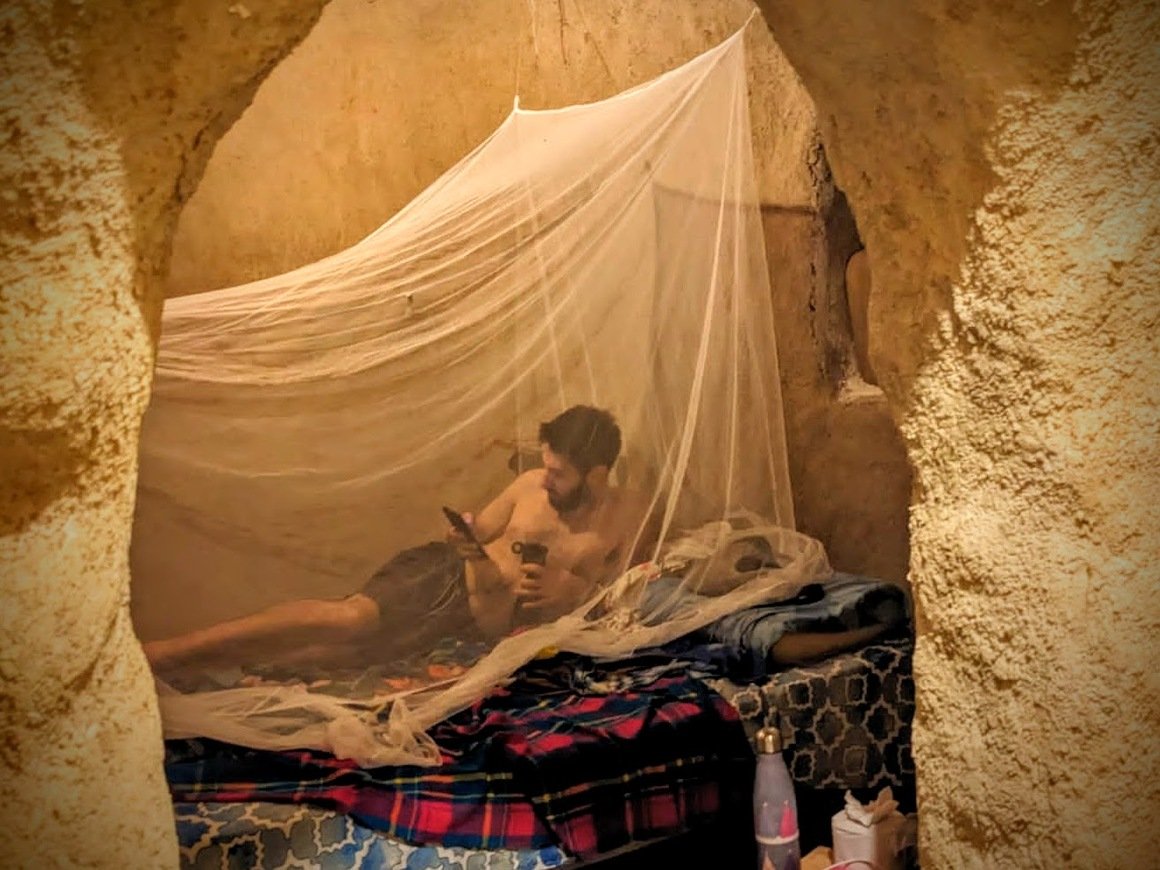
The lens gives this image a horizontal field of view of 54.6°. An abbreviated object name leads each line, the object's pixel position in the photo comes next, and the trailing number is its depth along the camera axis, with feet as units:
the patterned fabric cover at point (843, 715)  9.95
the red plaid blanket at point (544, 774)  8.02
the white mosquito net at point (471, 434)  9.14
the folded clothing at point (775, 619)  10.39
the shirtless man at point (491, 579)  9.28
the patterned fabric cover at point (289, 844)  7.32
